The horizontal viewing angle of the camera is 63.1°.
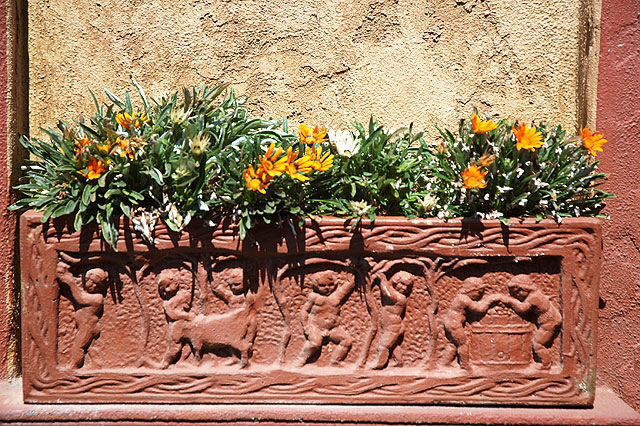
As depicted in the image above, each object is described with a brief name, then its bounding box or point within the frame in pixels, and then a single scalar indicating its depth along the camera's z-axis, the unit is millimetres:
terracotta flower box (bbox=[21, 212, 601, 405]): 2236
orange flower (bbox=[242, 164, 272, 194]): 2075
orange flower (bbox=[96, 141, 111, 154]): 2199
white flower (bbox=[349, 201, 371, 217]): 2225
